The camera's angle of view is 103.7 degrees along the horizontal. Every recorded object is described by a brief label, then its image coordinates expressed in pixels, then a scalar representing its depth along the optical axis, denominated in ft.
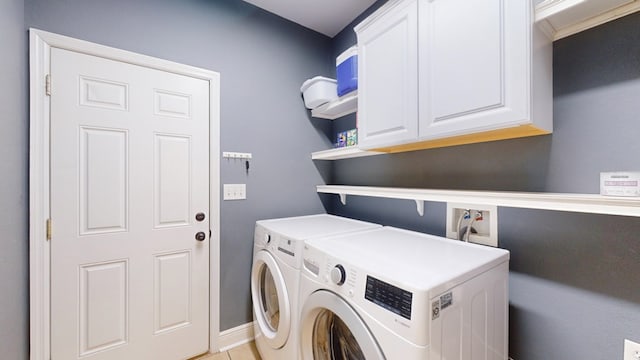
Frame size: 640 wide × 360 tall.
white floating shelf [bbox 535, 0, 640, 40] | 2.77
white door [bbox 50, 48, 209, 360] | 4.51
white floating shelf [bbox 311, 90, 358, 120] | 5.83
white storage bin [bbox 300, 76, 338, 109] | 6.35
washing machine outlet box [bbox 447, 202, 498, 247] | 4.06
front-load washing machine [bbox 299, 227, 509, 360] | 2.39
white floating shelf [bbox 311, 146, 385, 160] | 5.67
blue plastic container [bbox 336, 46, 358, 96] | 5.41
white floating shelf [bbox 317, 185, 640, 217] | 2.35
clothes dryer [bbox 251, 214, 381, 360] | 4.13
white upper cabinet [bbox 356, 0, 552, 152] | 2.92
